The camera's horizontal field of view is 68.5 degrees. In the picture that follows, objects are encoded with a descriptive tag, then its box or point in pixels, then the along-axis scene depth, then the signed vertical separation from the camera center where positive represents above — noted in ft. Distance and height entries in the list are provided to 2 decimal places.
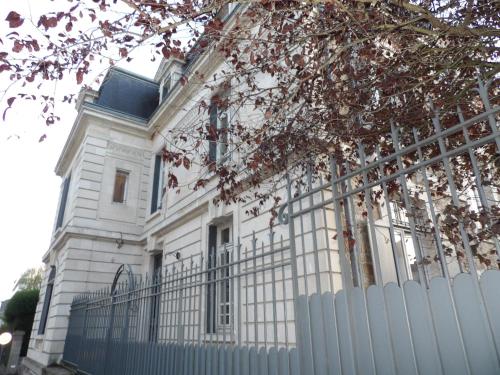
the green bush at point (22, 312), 65.98 +4.94
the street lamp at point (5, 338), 52.08 +0.55
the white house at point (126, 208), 31.14 +13.55
